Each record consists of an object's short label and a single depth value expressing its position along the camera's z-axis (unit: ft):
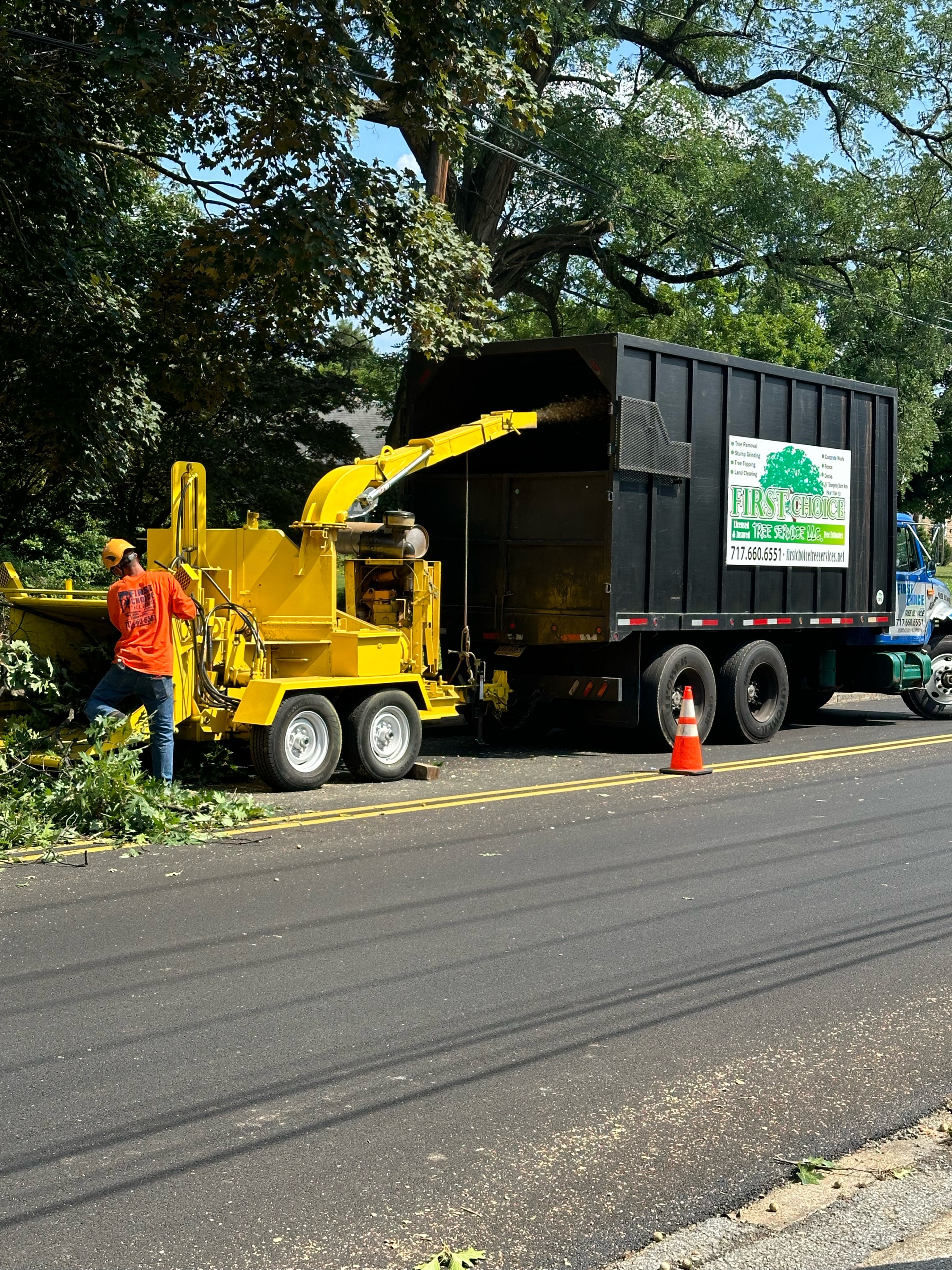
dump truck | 45.75
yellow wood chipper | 37.11
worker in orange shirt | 34.58
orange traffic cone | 42.83
